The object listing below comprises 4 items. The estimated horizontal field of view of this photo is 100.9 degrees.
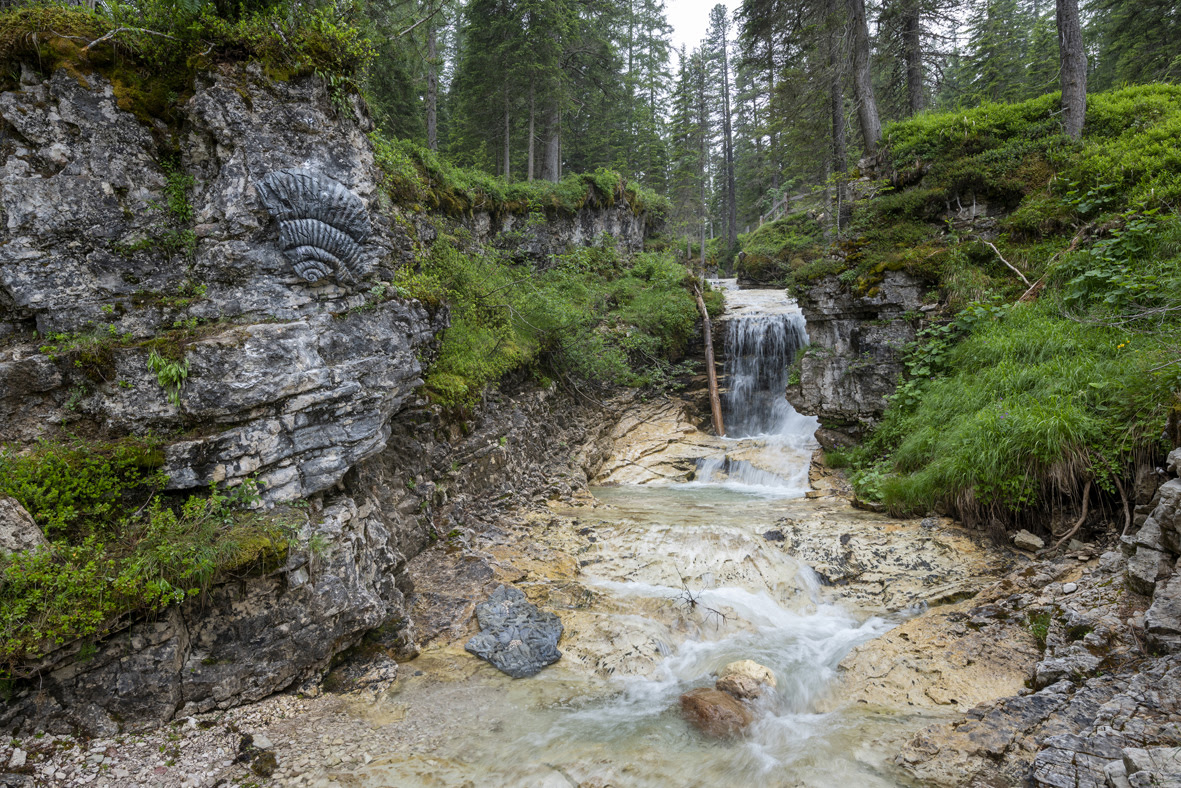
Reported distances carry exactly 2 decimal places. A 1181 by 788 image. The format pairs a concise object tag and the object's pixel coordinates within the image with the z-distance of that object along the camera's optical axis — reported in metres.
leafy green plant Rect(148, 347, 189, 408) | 3.87
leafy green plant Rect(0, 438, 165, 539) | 3.32
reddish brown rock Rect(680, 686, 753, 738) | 3.95
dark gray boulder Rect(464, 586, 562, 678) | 4.62
